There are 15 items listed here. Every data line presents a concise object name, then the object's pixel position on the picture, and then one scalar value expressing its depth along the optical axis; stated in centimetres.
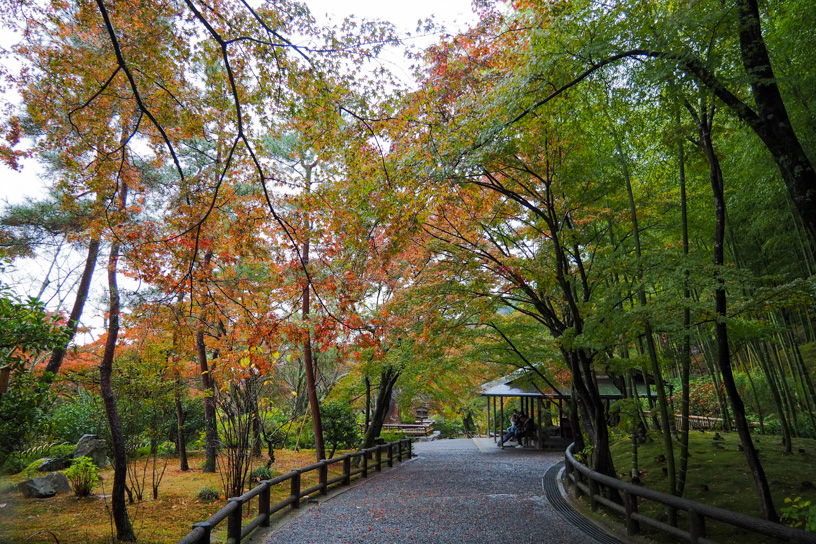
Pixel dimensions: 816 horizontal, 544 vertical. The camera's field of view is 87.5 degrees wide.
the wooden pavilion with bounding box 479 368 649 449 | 1356
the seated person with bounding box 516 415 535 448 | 1509
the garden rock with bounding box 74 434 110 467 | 944
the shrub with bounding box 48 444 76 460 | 938
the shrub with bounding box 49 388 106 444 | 1077
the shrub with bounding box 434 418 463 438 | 2361
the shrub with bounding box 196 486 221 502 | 708
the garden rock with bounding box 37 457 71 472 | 889
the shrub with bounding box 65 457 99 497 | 677
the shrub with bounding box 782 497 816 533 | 297
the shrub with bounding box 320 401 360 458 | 1252
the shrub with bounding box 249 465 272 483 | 842
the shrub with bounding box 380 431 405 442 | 1474
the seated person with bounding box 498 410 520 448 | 1528
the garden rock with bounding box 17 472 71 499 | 686
